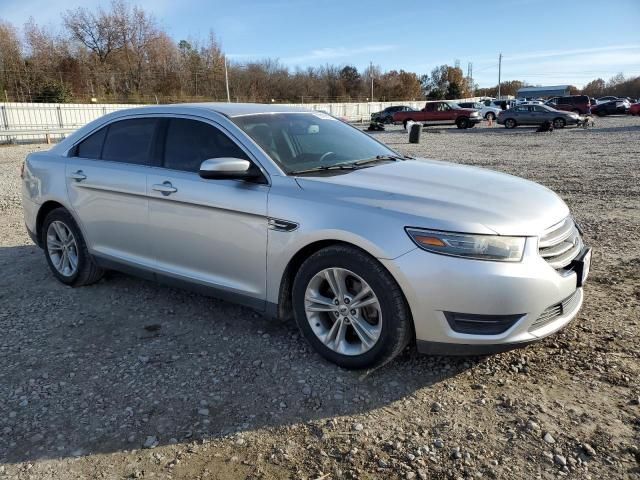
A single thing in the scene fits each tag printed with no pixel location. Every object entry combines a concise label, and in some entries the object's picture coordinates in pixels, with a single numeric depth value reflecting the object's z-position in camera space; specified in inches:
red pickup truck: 1341.0
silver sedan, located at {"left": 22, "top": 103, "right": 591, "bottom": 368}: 113.8
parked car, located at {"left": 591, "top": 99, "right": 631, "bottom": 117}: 1692.9
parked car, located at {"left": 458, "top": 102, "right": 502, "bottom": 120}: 1584.6
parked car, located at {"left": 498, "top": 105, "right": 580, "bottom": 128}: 1160.2
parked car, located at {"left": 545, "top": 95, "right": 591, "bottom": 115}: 1587.1
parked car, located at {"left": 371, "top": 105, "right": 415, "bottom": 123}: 1610.9
